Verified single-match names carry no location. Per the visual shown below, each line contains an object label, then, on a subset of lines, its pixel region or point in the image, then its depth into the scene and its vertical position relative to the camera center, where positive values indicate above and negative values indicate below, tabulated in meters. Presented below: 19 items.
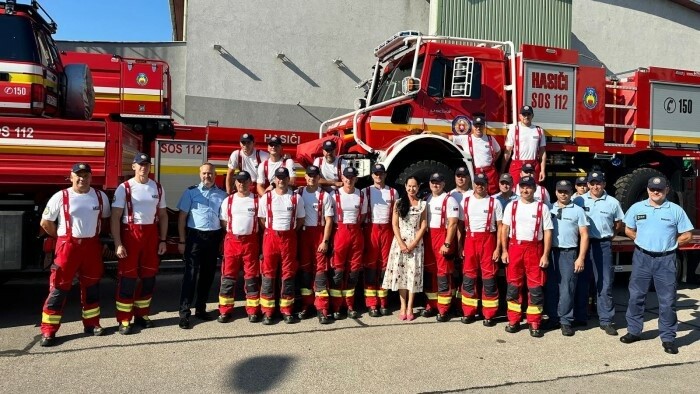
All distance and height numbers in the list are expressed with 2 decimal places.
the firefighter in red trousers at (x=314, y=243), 5.69 -0.49
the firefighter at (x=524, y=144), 6.82 +0.78
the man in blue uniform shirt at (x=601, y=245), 5.54 -0.43
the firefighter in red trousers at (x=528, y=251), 5.29 -0.48
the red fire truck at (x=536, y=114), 6.64 +1.28
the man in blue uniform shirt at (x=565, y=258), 5.40 -0.55
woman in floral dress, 5.70 -0.53
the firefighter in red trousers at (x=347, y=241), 5.72 -0.46
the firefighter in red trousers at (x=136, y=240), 5.20 -0.47
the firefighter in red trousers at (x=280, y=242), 5.52 -0.47
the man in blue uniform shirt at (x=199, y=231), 5.57 -0.38
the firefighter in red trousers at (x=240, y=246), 5.55 -0.54
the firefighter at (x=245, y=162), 6.36 +0.43
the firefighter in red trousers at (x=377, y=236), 5.87 -0.40
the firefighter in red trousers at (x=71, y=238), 4.90 -0.44
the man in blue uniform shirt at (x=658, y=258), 5.01 -0.50
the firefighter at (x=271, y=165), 6.20 +0.39
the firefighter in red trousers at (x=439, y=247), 5.72 -0.50
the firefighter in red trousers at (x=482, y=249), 5.58 -0.50
